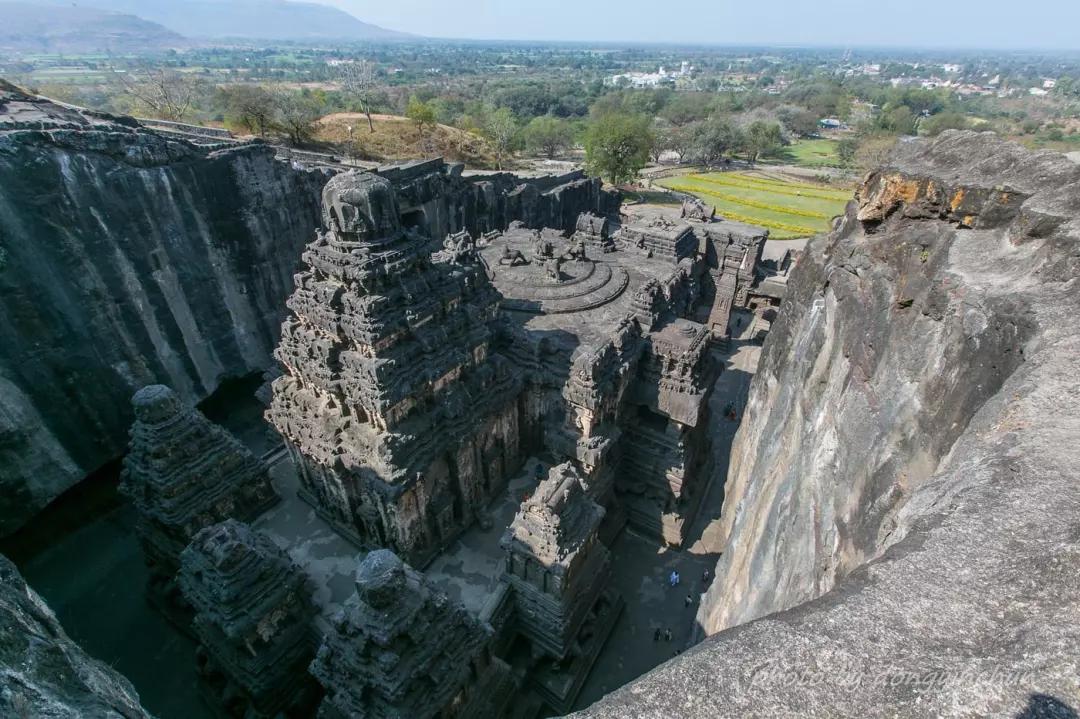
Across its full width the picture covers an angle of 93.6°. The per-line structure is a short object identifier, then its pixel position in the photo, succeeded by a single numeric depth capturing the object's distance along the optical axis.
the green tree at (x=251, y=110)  47.91
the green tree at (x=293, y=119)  48.41
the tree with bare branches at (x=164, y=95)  54.22
